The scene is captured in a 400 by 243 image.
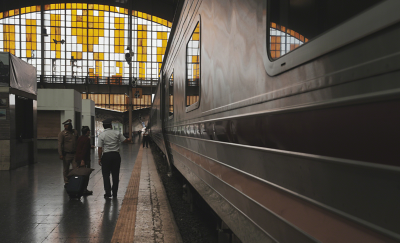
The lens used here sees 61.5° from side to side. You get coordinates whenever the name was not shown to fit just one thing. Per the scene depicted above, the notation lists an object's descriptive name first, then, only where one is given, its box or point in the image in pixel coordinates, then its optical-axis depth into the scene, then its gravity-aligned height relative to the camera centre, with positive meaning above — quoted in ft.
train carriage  3.39 +0.11
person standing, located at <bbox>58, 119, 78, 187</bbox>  24.72 -1.22
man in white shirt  21.88 -1.63
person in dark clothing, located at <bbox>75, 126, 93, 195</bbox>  23.51 -1.44
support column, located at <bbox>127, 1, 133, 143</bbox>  99.36 +19.10
